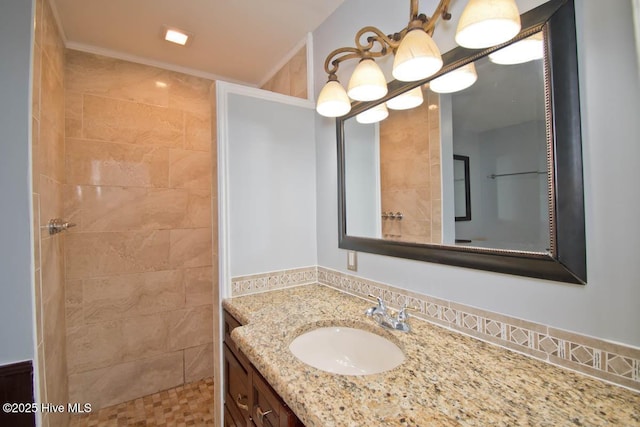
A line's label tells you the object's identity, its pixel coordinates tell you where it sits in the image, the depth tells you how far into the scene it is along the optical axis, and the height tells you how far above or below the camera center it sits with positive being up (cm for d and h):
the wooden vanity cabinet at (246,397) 82 -63
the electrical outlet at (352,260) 148 -23
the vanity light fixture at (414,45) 74 +51
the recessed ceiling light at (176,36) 176 +115
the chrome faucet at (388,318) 104 -39
